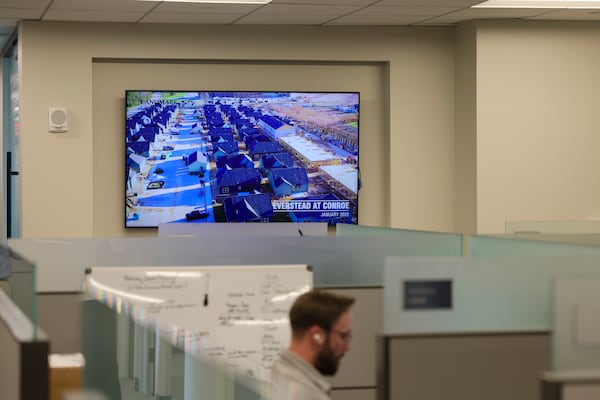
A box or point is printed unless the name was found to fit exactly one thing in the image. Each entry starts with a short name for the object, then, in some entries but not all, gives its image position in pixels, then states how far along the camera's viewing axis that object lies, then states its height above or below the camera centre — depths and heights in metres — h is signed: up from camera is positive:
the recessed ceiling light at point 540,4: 7.78 +1.44
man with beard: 3.21 -0.50
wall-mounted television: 8.59 +0.28
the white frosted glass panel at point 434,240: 4.89 -0.26
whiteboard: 4.46 -0.52
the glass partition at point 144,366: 4.61 -0.89
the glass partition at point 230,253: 4.56 -0.30
